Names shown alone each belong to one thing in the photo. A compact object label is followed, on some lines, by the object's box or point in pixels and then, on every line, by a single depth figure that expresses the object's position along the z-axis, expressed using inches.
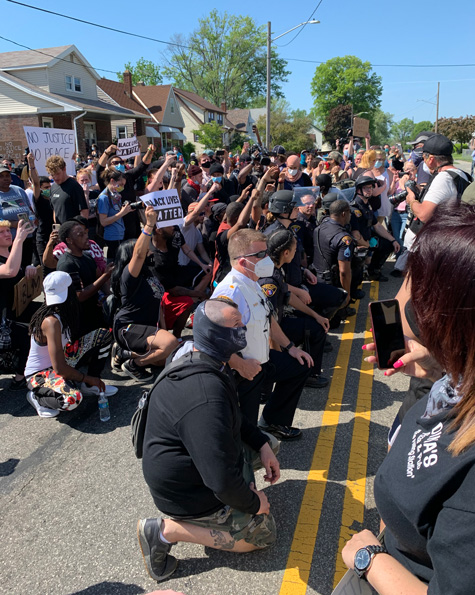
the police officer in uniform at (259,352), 132.0
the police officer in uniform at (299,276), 195.0
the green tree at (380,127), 3419.8
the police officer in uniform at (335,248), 224.4
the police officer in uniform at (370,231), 278.5
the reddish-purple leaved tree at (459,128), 1471.5
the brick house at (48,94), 1096.8
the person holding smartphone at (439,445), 41.1
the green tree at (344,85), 3203.7
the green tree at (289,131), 2037.4
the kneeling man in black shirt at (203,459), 88.6
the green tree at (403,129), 6629.9
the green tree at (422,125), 5943.9
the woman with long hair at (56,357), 159.9
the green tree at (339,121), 2496.3
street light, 832.2
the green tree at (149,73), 2655.0
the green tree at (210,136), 1664.6
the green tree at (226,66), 2416.3
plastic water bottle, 165.6
